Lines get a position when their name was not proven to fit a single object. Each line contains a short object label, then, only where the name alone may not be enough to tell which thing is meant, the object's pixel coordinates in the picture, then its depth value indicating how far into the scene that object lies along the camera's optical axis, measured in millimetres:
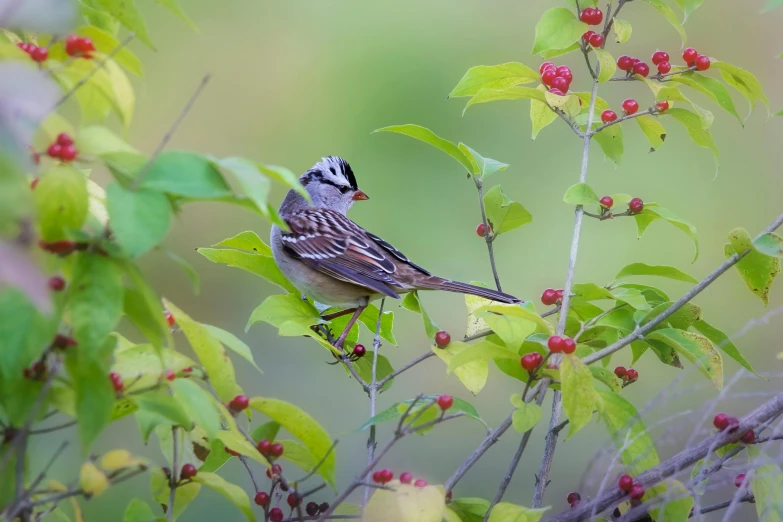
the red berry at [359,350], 6043
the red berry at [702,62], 5969
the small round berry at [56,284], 5781
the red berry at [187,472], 5847
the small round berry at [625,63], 5977
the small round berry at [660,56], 5980
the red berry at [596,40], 5979
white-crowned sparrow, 6197
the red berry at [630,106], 5976
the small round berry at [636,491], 5863
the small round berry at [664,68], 5975
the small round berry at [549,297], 5994
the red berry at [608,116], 5986
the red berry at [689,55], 5975
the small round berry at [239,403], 5842
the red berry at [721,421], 5886
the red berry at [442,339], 5924
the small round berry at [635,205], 5961
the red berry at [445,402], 5854
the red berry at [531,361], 5874
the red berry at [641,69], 5973
